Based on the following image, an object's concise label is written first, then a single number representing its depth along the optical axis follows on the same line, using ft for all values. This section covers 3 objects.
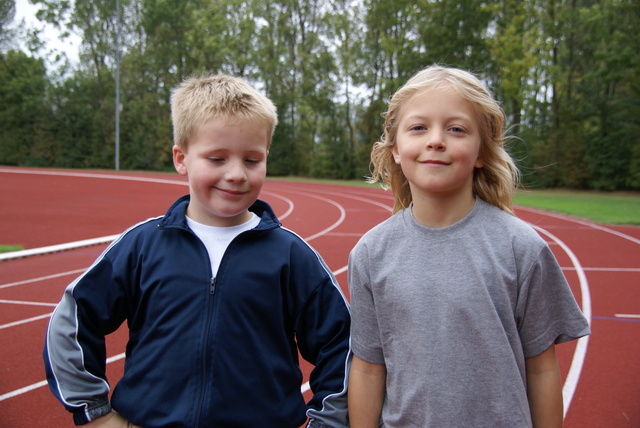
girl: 5.24
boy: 5.72
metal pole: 110.40
